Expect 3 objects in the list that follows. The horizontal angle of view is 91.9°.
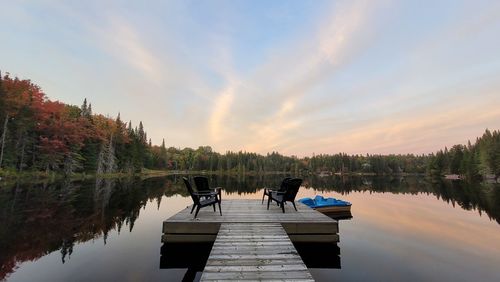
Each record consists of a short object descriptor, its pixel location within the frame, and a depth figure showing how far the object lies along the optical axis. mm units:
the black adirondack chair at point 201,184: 10383
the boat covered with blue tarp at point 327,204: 14812
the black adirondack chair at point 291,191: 9703
